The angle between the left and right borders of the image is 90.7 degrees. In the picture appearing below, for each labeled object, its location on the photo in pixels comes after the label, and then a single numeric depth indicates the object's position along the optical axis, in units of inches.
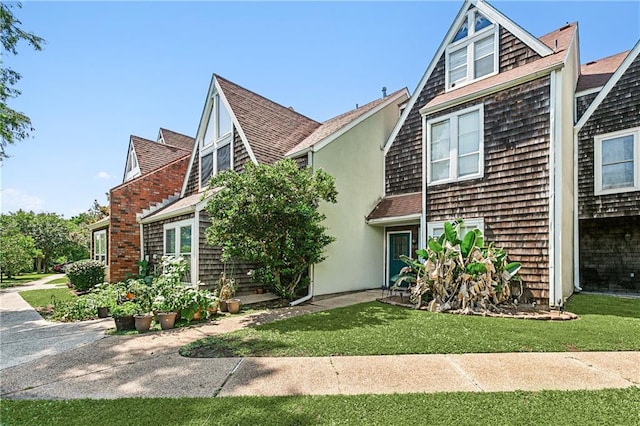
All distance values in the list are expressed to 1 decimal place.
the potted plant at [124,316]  271.6
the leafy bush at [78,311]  335.3
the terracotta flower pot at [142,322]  265.0
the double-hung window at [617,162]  373.7
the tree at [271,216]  327.3
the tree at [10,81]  369.4
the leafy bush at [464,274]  298.5
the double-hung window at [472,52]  387.5
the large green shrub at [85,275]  548.7
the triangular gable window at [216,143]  509.0
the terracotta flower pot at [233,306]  334.0
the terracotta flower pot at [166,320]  272.7
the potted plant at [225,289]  345.7
